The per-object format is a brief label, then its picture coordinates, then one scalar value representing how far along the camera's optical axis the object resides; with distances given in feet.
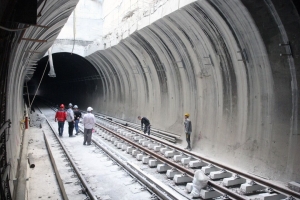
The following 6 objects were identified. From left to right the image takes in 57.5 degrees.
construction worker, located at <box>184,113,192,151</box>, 32.18
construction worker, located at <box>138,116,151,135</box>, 41.55
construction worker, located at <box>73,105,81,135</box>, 44.73
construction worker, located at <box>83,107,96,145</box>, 35.88
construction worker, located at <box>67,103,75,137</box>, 42.54
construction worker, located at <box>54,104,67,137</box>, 42.91
